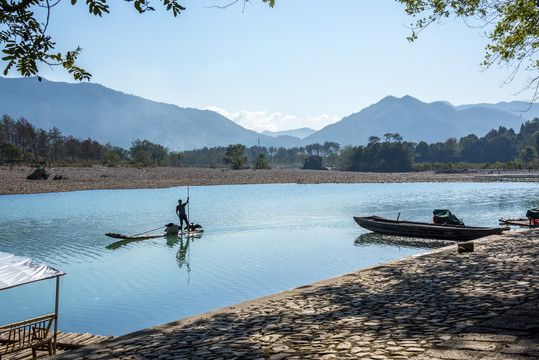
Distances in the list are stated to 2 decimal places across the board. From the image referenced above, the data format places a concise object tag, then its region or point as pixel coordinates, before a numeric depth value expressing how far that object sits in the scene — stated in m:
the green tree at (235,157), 120.88
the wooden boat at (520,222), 27.95
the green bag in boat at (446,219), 27.27
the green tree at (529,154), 156.88
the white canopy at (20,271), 8.02
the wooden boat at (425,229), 23.58
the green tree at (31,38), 6.88
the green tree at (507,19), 14.30
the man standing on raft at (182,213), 28.82
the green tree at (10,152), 90.12
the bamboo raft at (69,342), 8.57
